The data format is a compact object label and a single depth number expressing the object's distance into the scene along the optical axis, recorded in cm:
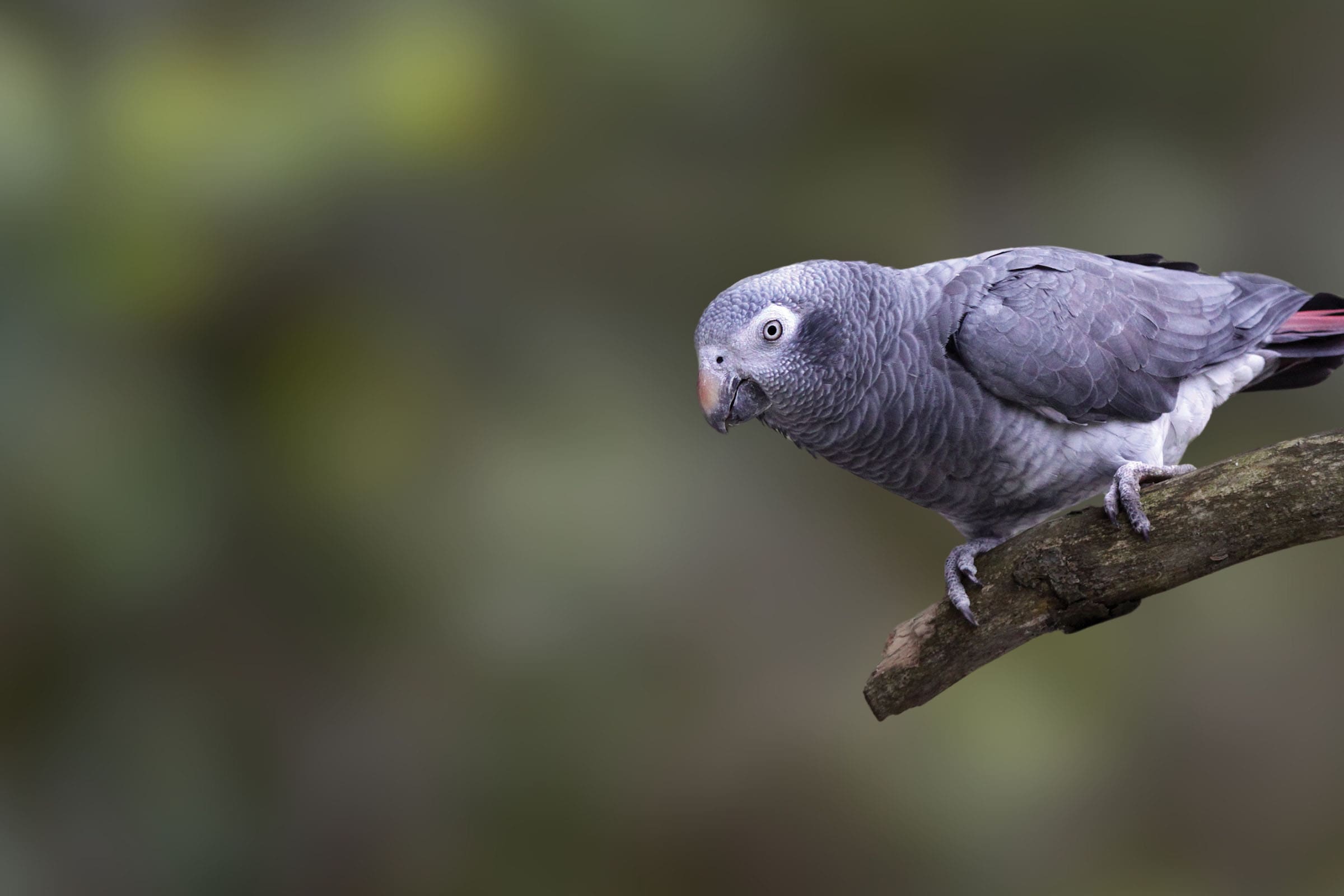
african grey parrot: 598
